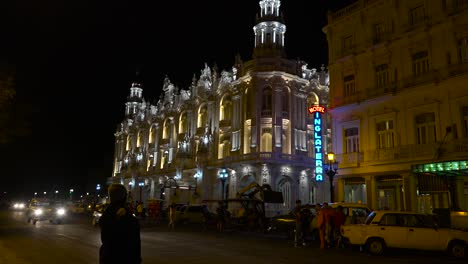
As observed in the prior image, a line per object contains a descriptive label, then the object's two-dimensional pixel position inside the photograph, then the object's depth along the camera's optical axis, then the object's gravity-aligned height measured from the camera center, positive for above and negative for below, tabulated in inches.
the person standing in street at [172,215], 1041.9 -36.0
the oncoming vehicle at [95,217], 1033.2 -43.3
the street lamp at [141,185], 2474.2 +101.8
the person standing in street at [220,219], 1022.4 -41.6
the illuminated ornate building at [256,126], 1604.3 +333.1
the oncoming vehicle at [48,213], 1157.1 -39.8
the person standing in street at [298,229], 656.4 -40.8
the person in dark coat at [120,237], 171.2 -15.7
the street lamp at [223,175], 1307.6 +90.1
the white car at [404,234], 522.3 -37.2
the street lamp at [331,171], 871.1 +75.5
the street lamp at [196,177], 1839.3 +115.4
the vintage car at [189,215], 1212.5 -38.9
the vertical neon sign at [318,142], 1177.4 +182.7
